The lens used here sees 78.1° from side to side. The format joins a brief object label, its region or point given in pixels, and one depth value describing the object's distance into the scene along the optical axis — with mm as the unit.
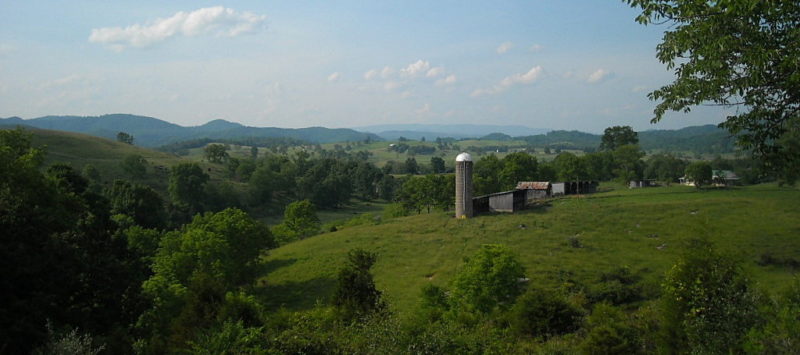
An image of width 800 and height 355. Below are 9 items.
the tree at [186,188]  93375
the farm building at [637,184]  90938
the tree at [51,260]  15492
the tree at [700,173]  79312
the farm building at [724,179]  87688
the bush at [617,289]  28594
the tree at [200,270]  18844
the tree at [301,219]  67125
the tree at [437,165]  177250
